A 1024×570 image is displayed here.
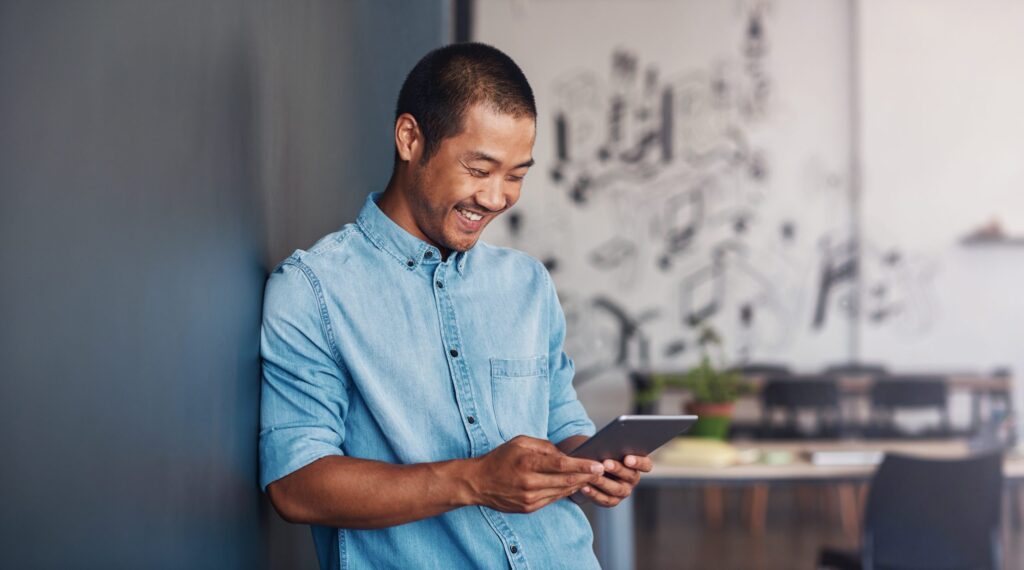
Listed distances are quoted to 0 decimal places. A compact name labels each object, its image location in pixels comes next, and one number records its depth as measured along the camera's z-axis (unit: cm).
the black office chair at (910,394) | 657
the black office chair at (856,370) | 770
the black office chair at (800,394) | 652
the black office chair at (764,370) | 774
